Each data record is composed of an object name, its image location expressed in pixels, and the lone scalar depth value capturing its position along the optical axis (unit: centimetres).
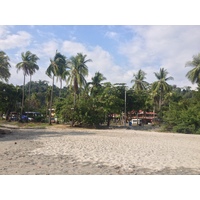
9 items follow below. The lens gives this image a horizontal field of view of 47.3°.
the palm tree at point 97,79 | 3816
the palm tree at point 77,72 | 2945
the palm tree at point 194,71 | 3297
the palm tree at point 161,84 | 4050
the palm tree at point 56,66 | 3369
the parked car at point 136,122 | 4340
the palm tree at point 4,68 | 2239
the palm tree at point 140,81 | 4563
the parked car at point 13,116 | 4416
